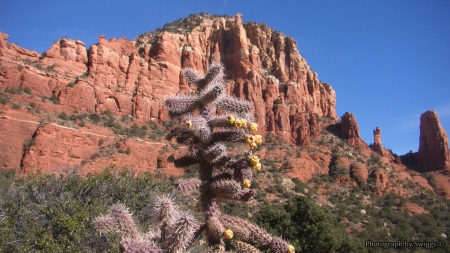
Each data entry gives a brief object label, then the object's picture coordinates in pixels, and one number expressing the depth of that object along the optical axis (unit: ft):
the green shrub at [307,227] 67.62
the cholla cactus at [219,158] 13.69
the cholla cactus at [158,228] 12.16
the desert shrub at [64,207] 41.24
